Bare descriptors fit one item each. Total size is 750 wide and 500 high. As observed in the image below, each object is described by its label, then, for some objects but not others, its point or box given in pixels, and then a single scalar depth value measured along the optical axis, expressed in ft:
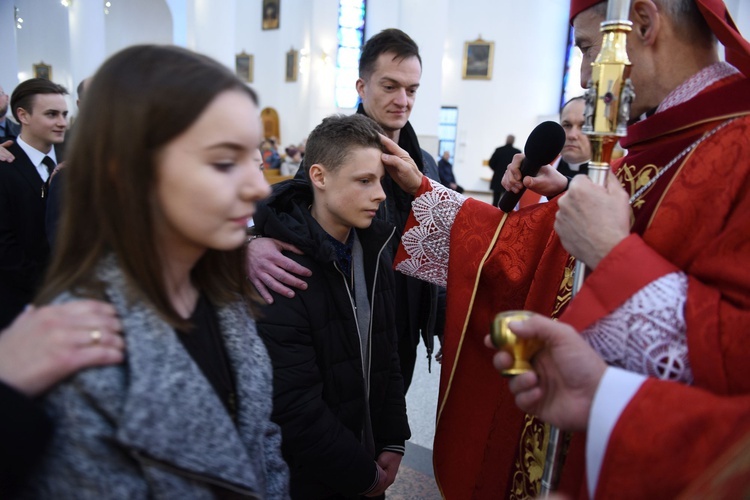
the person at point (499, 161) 35.53
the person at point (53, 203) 9.02
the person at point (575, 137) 11.80
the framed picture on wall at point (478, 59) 53.06
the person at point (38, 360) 2.21
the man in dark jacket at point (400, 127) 7.52
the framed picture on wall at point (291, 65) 51.96
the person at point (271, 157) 44.94
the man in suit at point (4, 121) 15.86
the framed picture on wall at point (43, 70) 39.37
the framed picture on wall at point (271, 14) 53.67
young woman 2.35
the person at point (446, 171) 37.80
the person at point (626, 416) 2.88
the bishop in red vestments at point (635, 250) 3.29
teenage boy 4.96
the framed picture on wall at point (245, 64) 55.74
